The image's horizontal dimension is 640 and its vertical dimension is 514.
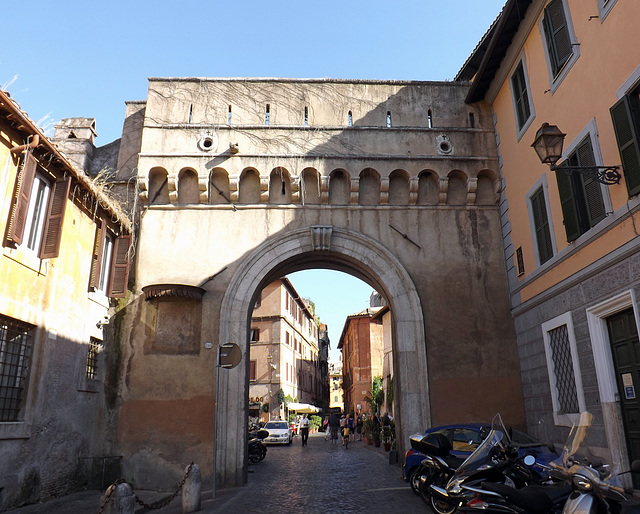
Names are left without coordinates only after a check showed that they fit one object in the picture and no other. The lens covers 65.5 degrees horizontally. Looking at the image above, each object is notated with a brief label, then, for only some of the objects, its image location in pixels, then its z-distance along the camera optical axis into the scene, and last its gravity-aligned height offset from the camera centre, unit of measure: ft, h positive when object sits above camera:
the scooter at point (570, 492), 11.80 -2.24
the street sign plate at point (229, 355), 29.68 +2.96
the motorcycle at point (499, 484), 13.16 -2.26
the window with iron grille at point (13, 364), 24.86 +2.26
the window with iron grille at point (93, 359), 34.45 +3.37
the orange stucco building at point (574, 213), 23.57 +10.44
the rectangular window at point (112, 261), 35.32 +10.52
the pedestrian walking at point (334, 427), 83.16 -3.40
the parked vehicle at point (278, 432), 78.79 -4.02
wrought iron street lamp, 22.70 +11.16
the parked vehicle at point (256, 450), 51.78 -4.35
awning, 111.12 -0.38
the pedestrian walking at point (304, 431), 78.64 -3.82
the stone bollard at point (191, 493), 25.49 -4.23
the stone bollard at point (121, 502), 20.57 -3.77
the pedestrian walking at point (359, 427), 96.78 -4.13
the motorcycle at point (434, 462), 20.61 -2.44
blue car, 24.64 -1.98
